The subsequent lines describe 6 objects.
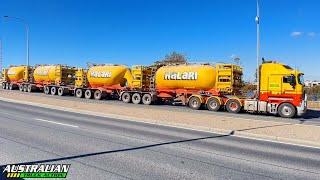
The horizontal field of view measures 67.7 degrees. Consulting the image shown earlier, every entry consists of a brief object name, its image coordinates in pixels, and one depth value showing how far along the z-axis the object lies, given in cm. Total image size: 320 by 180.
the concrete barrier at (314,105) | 2010
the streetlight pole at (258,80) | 1544
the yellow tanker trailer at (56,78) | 2612
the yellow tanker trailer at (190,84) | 1671
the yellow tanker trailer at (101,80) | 2194
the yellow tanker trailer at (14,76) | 3144
